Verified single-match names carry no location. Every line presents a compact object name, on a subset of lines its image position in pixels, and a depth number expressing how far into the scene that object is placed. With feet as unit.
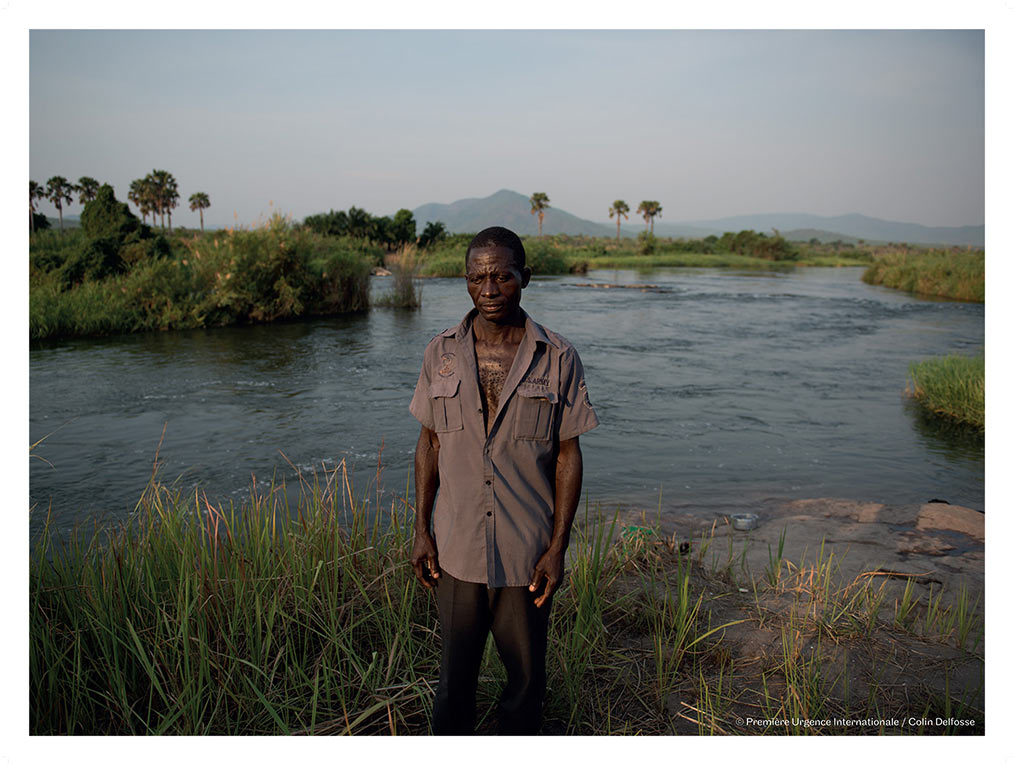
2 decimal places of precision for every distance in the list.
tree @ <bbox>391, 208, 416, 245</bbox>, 158.61
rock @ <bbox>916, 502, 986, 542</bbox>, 17.81
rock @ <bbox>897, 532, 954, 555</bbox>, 16.21
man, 6.96
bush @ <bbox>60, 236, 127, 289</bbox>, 59.36
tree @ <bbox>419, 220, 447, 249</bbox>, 163.33
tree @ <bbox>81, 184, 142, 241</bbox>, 77.71
